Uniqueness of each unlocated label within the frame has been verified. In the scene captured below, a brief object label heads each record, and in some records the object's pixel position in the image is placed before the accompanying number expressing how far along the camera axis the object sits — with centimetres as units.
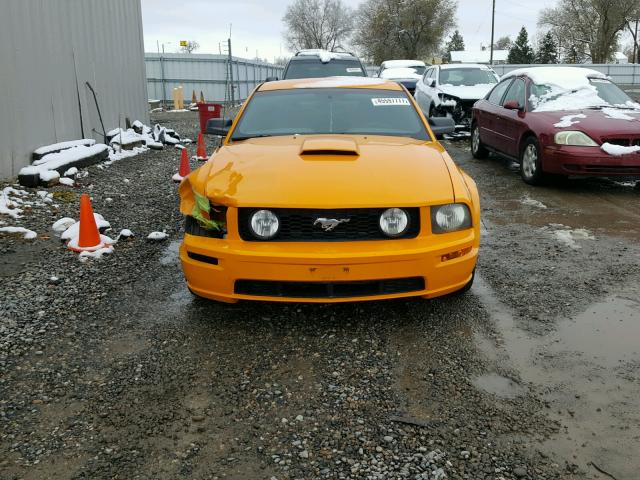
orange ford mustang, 335
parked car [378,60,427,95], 1975
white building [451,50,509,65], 7969
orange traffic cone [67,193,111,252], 516
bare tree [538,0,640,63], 5566
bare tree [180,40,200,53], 7400
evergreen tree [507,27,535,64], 7800
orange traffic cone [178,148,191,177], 844
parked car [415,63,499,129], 1333
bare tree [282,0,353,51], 7831
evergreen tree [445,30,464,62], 9662
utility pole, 5775
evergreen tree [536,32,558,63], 7588
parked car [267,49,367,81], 1298
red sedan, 723
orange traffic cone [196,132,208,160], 1095
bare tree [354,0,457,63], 6147
